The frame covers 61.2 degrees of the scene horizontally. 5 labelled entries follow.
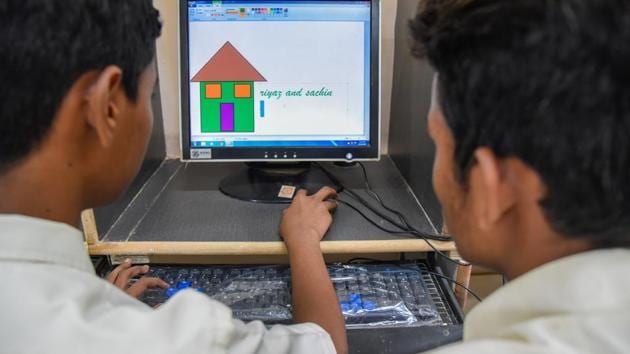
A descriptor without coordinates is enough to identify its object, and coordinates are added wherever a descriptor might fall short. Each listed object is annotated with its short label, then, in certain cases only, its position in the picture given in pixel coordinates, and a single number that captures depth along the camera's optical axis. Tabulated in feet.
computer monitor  3.86
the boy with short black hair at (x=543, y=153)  1.43
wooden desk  3.20
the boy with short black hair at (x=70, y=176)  1.66
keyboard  3.26
